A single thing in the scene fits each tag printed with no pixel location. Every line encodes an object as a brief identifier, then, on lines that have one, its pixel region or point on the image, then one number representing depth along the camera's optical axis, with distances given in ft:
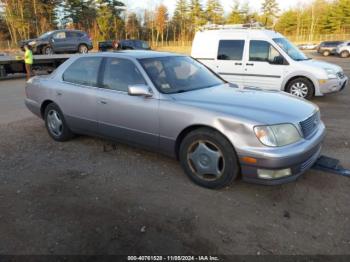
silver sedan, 11.22
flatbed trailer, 50.98
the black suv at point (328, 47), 115.03
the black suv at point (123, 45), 97.93
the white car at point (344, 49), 106.52
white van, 28.58
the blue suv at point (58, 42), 65.82
